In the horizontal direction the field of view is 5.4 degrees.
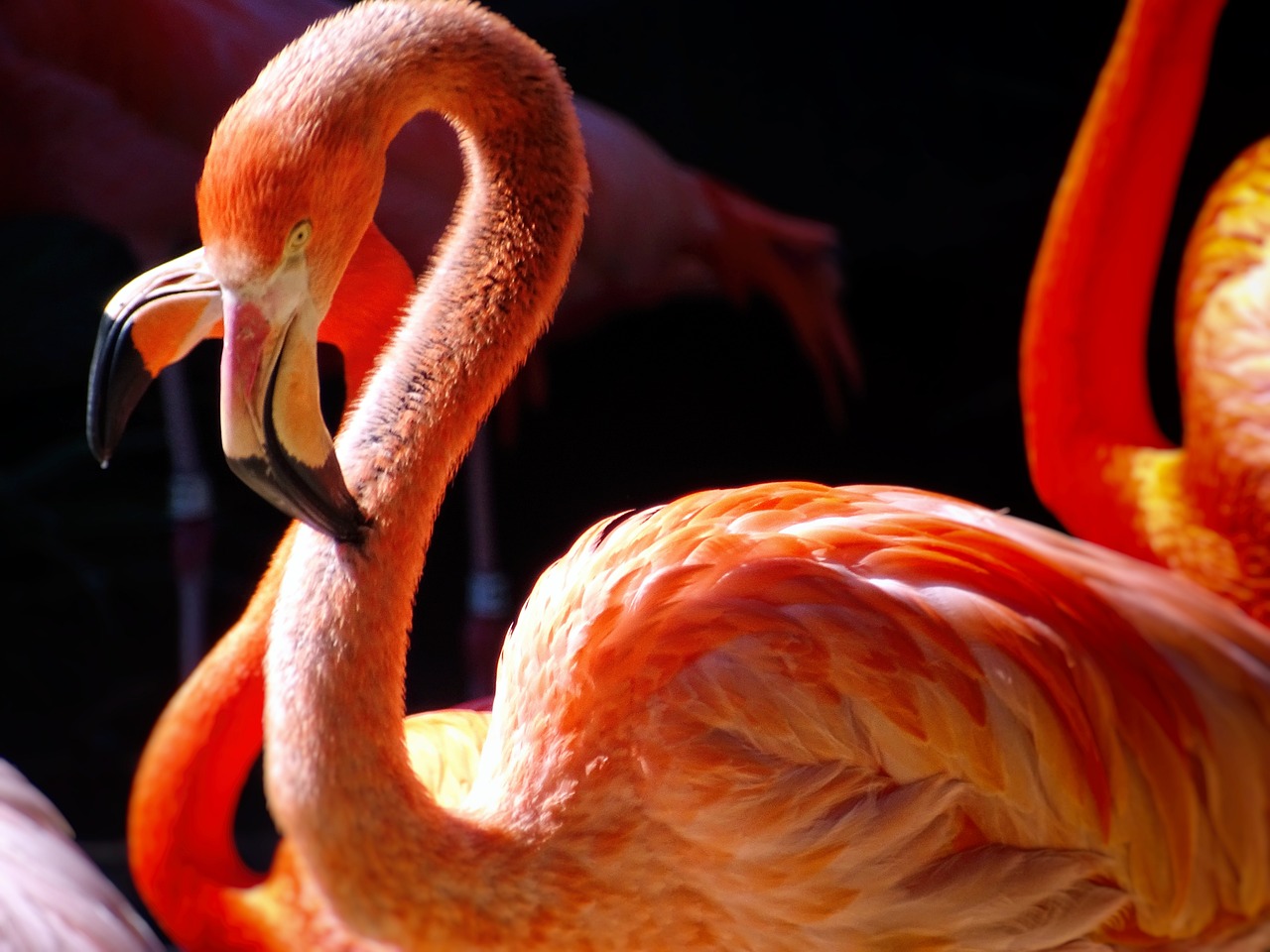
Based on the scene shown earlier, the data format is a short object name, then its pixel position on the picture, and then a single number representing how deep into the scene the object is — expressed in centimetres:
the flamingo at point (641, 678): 599
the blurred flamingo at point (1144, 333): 635
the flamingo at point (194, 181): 625
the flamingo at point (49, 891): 607
